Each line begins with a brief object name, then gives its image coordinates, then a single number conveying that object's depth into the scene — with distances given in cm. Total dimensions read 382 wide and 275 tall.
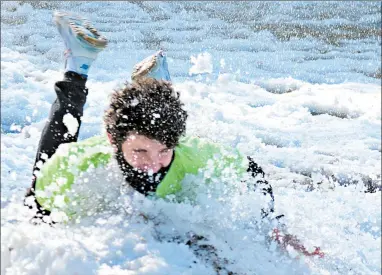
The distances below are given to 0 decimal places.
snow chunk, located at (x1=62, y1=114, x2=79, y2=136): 537
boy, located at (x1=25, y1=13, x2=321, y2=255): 402
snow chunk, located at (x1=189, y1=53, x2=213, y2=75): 1055
